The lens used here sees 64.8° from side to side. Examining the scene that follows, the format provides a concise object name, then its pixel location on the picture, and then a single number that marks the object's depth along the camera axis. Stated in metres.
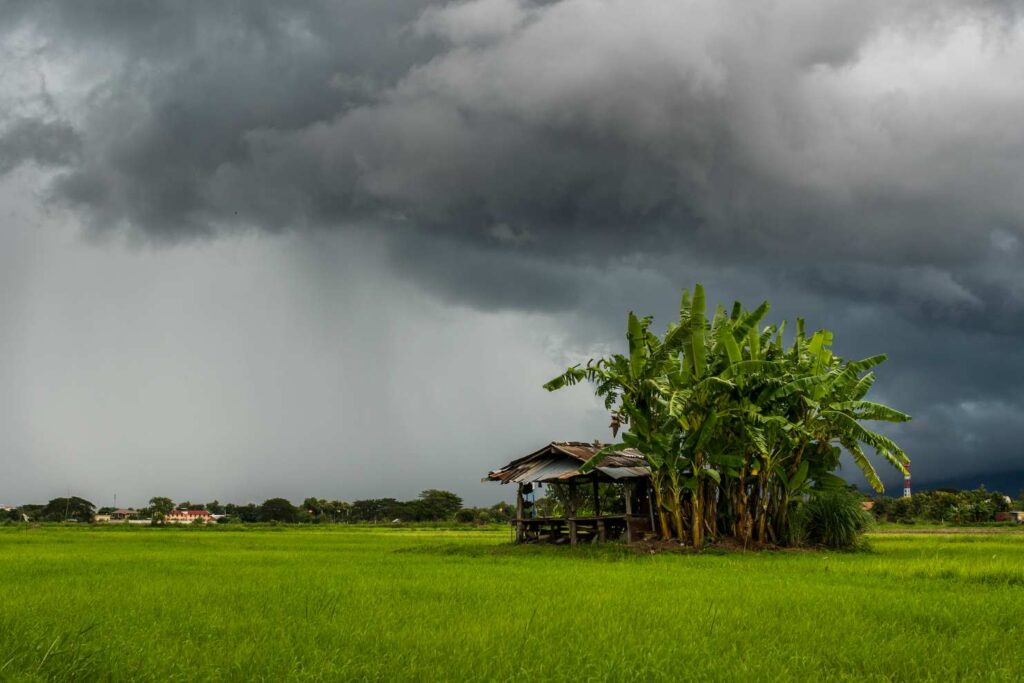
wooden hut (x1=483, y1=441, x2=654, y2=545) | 22.88
